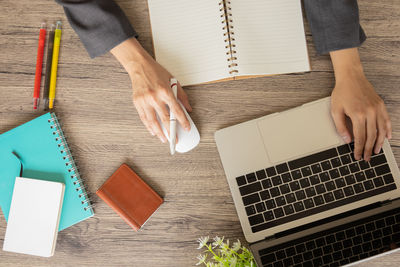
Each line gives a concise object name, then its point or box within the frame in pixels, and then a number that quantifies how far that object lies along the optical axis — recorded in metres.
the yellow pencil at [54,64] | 0.94
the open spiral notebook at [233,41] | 0.91
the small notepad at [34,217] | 0.88
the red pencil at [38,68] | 0.94
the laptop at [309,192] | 0.82
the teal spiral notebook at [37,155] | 0.92
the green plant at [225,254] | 0.80
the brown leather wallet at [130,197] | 0.89
